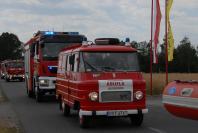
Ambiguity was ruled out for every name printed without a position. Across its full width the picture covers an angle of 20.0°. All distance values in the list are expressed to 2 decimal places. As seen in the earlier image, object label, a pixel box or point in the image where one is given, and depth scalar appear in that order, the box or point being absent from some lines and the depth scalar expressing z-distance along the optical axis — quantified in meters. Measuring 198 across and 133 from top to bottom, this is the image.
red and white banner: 28.94
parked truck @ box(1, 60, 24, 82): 62.13
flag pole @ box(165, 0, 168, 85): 28.50
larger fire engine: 25.06
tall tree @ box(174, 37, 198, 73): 141.12
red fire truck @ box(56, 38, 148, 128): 15.02
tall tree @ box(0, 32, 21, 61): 158.75
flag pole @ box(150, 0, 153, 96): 29.75
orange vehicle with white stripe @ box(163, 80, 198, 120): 10.38
